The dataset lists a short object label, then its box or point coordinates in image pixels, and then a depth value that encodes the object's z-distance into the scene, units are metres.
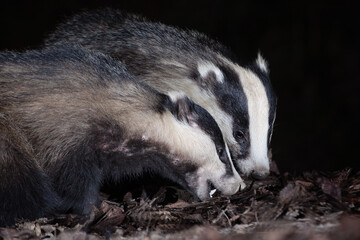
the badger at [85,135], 7.16
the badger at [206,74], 9.19
